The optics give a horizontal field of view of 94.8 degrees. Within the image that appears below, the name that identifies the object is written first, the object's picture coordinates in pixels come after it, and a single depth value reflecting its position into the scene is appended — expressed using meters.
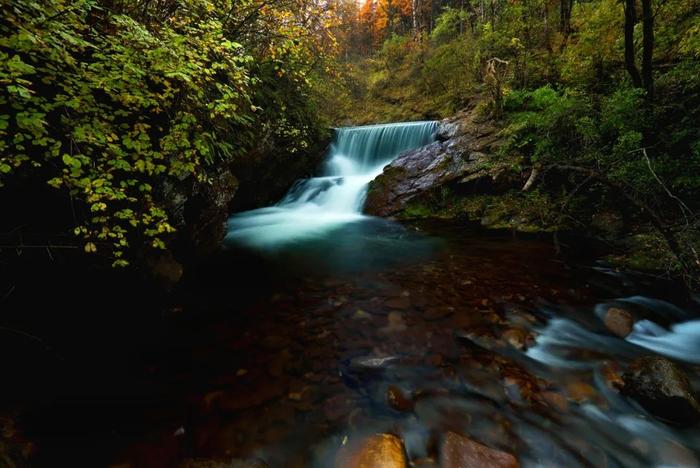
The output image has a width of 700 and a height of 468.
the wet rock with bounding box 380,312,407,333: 3.91
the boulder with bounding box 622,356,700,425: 2.46
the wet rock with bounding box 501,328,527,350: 3.49
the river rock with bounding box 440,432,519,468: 2.21
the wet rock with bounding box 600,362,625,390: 2.88
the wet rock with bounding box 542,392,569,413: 2.71
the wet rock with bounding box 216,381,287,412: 2.77
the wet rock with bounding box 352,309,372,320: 4.19
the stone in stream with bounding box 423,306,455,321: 4.12
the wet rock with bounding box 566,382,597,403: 2.80
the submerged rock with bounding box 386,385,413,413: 2.77
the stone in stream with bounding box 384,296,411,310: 4.41
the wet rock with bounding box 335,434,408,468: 2.21
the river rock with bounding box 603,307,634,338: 3.70
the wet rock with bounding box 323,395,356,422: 2.69
